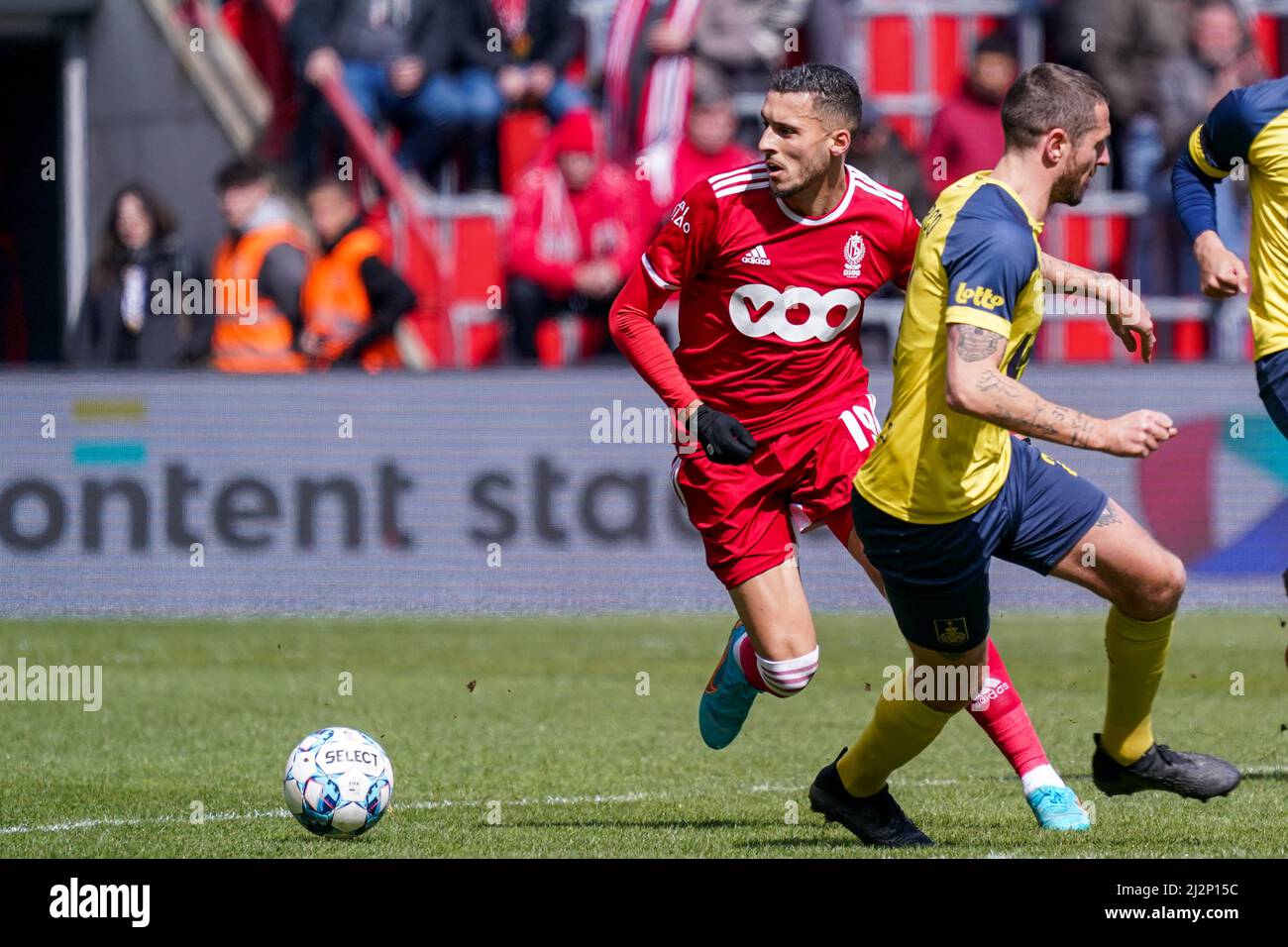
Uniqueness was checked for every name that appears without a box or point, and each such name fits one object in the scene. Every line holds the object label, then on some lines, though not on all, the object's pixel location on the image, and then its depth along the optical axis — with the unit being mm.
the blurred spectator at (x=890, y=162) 13984
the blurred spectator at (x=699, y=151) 14273
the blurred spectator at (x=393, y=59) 15531
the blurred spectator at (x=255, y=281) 14484
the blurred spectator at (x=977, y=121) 14430
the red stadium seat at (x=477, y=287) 15922
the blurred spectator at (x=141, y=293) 14586
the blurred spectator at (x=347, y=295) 14367
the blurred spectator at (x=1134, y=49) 14836
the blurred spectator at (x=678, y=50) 14789
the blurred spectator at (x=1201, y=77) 14750
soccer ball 6566
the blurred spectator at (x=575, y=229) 14500
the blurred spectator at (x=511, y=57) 15414
